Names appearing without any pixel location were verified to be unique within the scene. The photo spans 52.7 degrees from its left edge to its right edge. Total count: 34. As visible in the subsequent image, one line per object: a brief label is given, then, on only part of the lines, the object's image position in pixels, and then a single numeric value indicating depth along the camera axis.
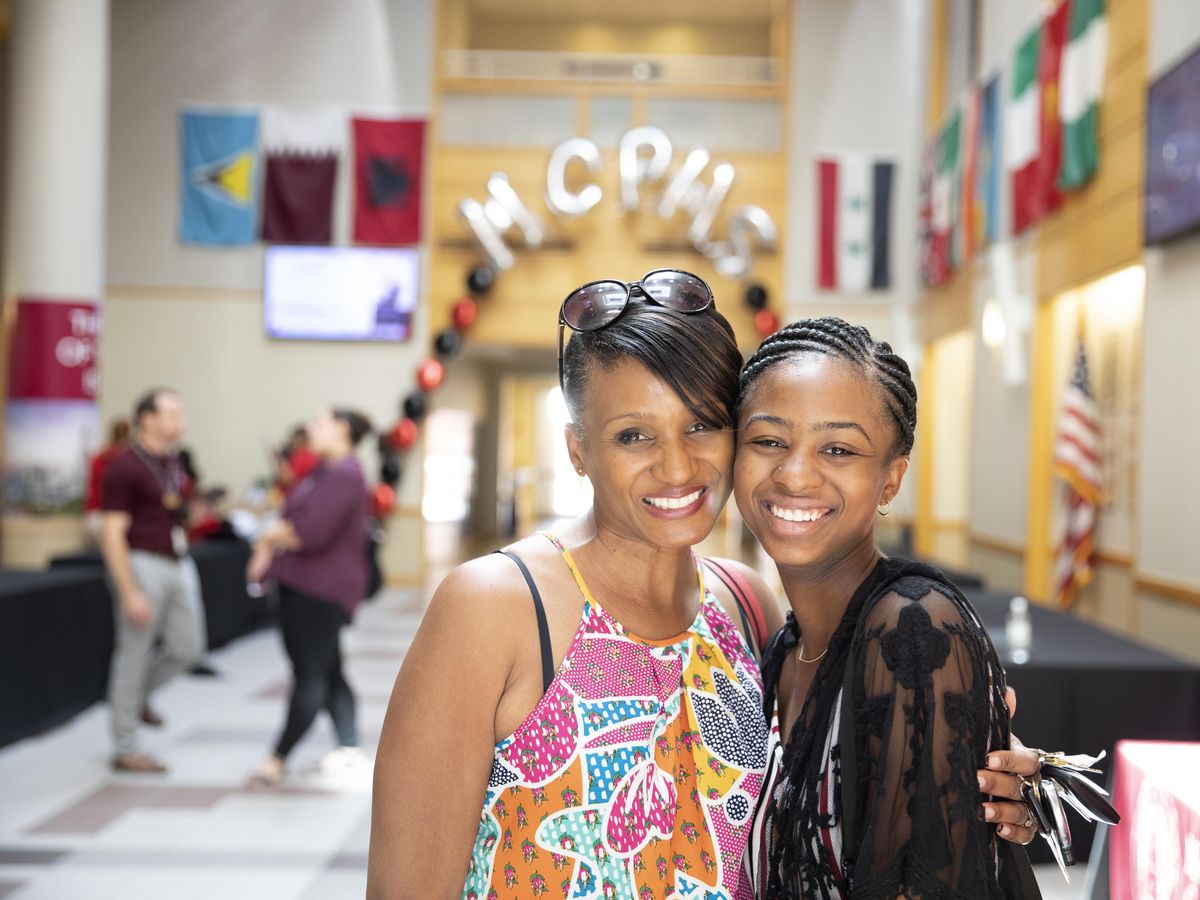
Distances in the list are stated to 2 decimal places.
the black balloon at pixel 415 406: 15.46
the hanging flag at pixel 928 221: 14.58
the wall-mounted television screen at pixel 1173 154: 6.92
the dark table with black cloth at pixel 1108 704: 4.70
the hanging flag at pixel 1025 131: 10.60
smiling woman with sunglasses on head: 1.51
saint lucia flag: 15.67
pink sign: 2.22
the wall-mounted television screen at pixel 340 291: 15.67
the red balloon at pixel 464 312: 15.56
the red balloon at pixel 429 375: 15.54
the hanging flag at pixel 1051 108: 10.00
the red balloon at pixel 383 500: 15.27
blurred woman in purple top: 5.83
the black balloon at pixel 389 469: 15.58
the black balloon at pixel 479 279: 15.48
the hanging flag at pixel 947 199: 13.59
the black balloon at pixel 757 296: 15.38
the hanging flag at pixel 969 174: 12.77
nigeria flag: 9.09
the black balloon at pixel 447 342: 15.58
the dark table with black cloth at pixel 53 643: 6.42
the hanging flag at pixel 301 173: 15.58
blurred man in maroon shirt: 6.09
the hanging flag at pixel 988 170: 12.12
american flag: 9.48
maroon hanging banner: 10.14
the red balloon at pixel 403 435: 15.44
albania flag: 15.57
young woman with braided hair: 1.33
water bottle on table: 4.96
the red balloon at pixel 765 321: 15.30
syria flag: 15.70
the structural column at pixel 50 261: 10.20
